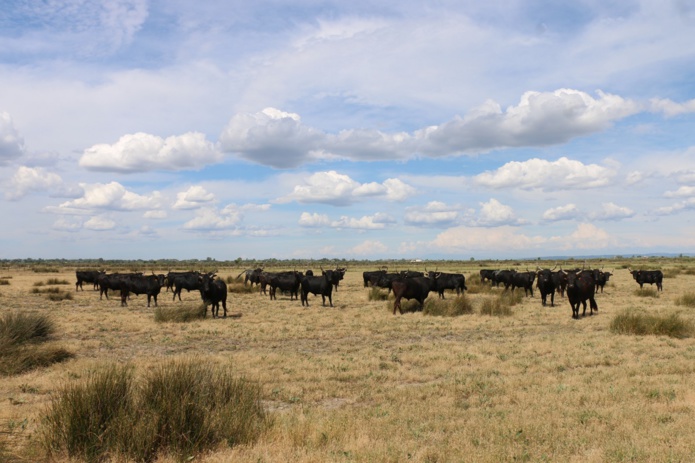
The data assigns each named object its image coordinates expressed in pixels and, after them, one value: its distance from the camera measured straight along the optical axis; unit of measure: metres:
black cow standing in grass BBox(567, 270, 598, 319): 22.16
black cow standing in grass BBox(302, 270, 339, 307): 29.28
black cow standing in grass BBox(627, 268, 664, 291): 38.97
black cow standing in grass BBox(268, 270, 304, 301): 33.41
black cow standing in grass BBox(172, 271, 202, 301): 31.77
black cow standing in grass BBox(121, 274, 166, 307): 28.92
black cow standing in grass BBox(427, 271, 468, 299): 31.38
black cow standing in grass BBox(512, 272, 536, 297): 33.44
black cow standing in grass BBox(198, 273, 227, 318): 23.98
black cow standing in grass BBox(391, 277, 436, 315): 25.47
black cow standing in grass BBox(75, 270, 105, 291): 42.78
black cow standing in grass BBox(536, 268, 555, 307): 27.38
